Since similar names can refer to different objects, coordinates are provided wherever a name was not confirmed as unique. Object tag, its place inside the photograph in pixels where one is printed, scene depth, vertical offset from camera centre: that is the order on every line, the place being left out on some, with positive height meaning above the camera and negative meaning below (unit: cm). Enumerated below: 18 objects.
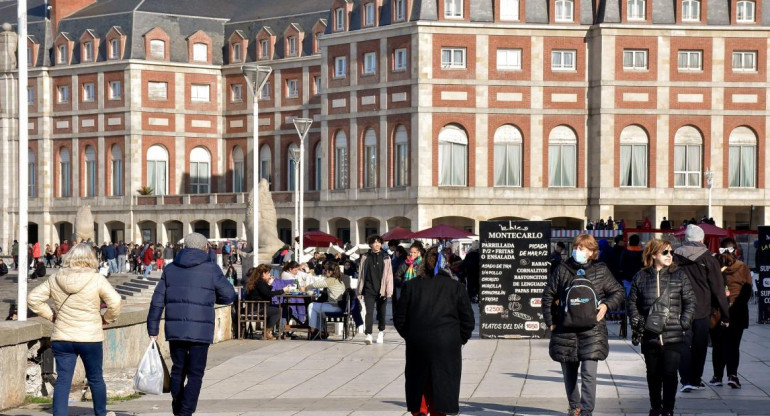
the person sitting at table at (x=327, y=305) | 2403 -175
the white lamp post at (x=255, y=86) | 3262 +239
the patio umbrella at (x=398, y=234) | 5272 -137
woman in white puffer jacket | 1285 -100
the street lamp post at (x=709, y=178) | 5715 +58
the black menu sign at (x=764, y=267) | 2655 -129
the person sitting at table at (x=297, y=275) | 2628 -140
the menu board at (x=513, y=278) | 2380 -131
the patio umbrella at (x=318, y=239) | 5341 -155
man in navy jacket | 1298 -100
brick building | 6156 +339
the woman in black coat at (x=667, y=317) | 1366 -111
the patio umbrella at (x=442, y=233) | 4638 -119
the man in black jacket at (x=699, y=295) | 1562 -105
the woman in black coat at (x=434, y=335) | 1231 -114
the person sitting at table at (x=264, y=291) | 2391 -150
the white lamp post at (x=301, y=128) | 4203 +188
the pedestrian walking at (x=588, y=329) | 1331 -116
